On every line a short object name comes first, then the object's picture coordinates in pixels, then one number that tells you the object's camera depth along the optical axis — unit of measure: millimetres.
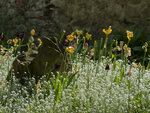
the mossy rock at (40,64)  5946
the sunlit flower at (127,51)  4541
